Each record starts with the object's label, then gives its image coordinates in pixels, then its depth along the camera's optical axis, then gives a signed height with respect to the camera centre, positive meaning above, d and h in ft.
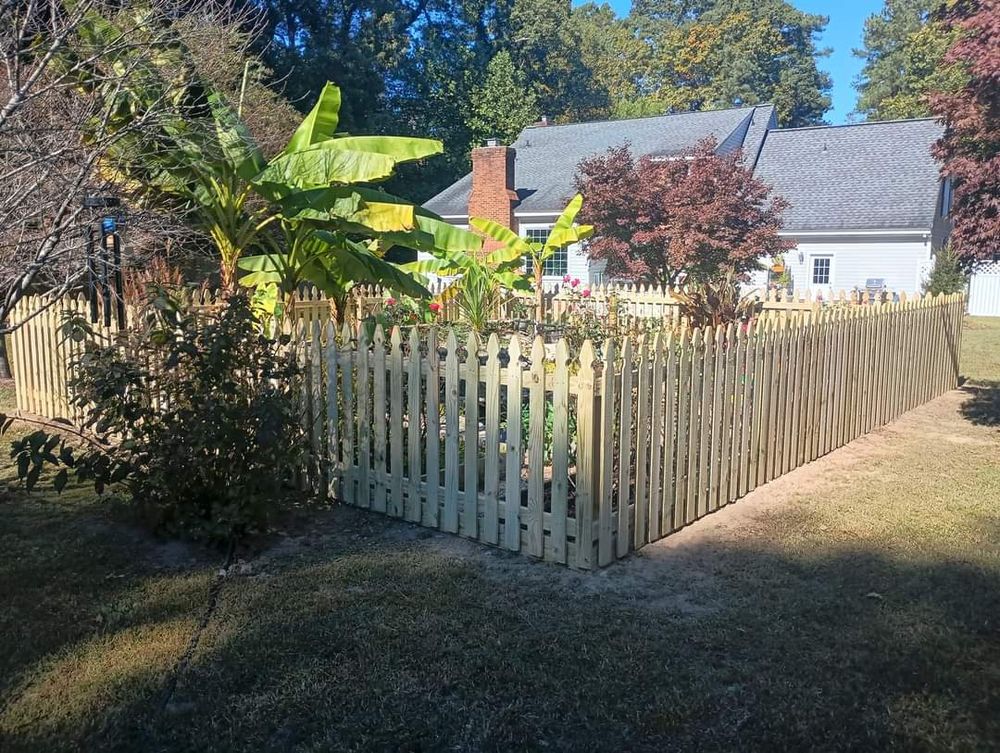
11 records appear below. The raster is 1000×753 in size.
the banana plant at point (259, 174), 26.81 +3.67
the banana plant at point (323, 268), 30.58 +0.61
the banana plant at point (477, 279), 39.50 +0.28
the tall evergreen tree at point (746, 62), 175.52 +47.51
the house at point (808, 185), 84.12 +10.75
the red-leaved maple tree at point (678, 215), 64.08 +5.33
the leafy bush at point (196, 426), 16.63 -2.82
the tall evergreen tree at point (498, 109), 128.77 +26.53
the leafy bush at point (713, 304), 32.30 -0.76
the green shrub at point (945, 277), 74.90 +0.61
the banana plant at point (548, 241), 48.87 +2.87
